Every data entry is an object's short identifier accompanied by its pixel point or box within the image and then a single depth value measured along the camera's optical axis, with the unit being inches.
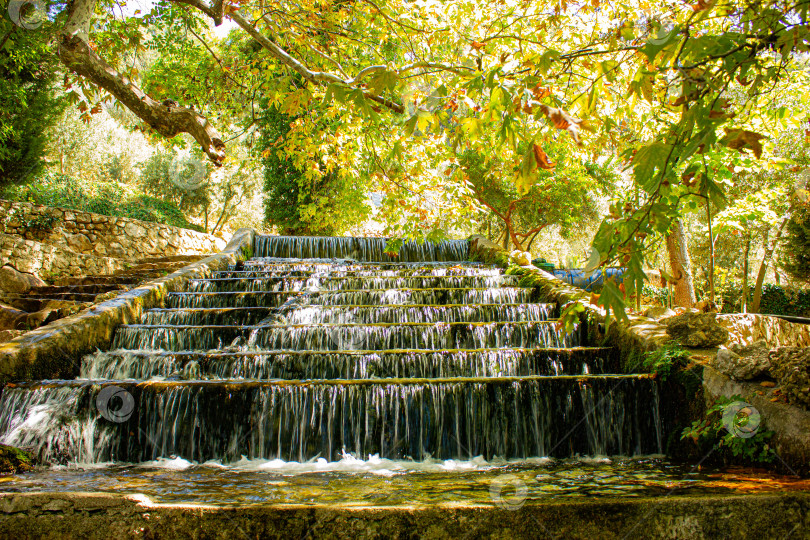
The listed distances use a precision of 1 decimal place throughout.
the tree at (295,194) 592.3
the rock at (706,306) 210.2
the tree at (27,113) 439.8
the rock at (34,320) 271.7
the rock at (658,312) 243.8
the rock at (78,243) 453.4
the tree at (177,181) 883.4
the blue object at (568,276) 517.0
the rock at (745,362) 134.2
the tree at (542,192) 670.5
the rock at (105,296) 266.4
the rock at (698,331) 174.9
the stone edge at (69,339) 182.9
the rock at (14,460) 138.5
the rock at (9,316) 280.5
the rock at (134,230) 508.2
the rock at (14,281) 339.0
